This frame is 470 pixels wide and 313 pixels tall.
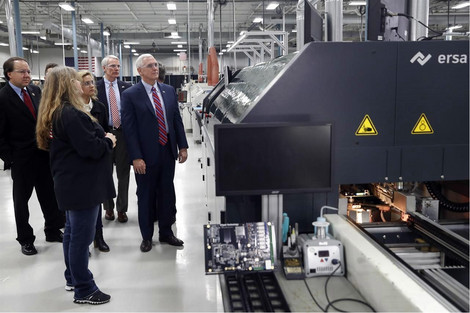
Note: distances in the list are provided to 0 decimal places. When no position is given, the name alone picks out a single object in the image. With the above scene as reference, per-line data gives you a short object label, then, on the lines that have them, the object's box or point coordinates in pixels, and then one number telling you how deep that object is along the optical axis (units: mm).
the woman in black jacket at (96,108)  3309
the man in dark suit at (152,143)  3248
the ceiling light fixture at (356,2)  10172
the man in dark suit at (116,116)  3938
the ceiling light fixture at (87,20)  13719
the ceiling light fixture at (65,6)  9769
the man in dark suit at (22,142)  3332
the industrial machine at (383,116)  1811
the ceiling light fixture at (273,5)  10951
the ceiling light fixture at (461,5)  10997
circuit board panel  1605
